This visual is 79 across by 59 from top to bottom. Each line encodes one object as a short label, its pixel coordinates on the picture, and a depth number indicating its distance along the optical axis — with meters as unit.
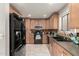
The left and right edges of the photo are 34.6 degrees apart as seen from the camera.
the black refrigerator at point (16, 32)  1.21
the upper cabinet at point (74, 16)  1.32
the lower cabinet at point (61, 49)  1.25
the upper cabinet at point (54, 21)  1.60
